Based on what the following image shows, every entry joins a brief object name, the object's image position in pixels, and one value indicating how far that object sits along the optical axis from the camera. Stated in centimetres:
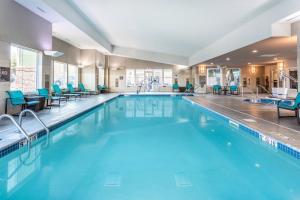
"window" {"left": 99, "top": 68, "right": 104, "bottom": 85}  1303
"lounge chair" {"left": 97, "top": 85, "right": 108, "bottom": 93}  1222
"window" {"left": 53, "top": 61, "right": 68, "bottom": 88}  893
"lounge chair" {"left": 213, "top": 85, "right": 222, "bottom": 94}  1223
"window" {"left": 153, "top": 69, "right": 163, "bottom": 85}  1452
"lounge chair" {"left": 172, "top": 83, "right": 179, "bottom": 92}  1405
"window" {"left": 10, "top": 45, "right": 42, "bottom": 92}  528
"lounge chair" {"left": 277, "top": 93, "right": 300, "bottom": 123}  386
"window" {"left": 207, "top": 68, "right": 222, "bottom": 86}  1330
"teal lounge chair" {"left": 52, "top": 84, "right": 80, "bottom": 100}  754
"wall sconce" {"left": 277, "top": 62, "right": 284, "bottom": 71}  1087
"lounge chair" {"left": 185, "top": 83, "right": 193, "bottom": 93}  1341
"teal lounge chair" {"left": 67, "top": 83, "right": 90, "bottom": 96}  899
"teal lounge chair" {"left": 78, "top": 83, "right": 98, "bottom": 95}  1022
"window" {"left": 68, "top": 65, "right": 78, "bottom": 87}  1031
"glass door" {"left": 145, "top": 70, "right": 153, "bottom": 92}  1455
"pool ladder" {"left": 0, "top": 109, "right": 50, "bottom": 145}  280
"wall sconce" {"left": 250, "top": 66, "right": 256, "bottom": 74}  1321
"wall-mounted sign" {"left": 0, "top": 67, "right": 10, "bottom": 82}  428
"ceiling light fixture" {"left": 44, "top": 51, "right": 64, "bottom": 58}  585
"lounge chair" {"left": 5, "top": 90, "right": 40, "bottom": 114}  445
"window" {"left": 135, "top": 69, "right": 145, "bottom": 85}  1449
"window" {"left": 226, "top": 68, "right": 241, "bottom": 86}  1338
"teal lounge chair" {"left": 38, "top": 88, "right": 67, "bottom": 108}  561
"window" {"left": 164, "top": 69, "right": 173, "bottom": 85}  1449
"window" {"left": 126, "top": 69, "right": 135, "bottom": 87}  1442
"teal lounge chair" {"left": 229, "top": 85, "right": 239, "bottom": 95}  1174
